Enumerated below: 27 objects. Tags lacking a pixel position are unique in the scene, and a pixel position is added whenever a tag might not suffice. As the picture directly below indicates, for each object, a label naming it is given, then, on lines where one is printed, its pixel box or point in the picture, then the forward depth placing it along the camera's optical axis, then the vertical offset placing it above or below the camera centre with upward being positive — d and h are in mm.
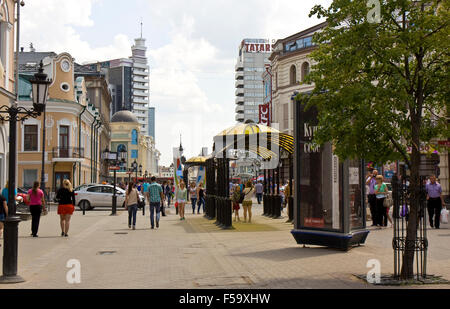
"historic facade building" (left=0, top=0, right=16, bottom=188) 24828 +4736
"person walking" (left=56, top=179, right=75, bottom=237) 18422 -614
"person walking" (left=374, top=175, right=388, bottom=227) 20156 -618
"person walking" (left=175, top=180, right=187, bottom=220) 26297 -571
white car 36938 -716
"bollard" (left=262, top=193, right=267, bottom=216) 27875 -1025
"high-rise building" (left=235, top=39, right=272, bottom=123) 152375 +26270
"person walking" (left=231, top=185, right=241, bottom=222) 25312 -703
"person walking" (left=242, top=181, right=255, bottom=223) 24141 -655
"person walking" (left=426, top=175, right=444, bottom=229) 19562 -593
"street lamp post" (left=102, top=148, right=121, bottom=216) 35484 +1612
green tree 9312 +1563
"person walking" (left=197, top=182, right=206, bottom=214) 33562 -684
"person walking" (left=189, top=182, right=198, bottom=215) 33438 -823
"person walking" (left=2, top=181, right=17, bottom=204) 18259 -250
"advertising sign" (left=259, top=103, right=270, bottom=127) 71625 +7753
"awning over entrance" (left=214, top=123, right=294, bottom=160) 24672 +1761
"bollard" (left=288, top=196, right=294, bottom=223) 23062 -969
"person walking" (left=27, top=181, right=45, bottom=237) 18484 -619
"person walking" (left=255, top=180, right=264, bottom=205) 44594 -648
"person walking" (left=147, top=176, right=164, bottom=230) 21500 -499
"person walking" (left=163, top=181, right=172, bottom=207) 44594 -476
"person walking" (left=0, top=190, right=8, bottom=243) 15375 -605
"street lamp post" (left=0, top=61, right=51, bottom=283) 9977 -697
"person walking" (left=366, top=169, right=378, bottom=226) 20523 -496
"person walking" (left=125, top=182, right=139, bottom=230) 21297 -622
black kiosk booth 13250 -293
